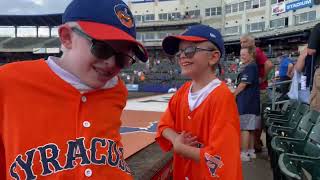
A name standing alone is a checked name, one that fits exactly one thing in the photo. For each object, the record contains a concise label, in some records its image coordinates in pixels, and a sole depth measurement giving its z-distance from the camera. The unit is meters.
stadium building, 28.27
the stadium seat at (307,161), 1.42
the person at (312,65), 2.46
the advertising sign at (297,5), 26.66
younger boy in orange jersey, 1.13
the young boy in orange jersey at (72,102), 0.75
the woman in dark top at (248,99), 3.11
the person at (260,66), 3.13
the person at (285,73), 5.06
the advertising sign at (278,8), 29.35
